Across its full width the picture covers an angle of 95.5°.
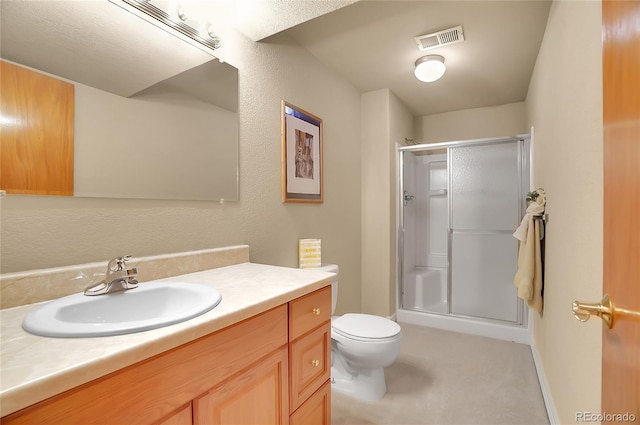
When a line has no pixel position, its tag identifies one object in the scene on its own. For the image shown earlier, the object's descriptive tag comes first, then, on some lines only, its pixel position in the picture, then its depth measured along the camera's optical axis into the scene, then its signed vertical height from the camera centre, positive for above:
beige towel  1.99 -0.39
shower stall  2.78 -0.32
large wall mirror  0.98 +0.49
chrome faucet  0.97 -0.22
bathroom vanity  0.53 -0.36
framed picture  1.99 +0.42
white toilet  1.75 -0.86
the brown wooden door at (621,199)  0.48 +0.02
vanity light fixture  1.19 +0.86
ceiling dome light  2.28 +1.15
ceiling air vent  1.99 +1.23
